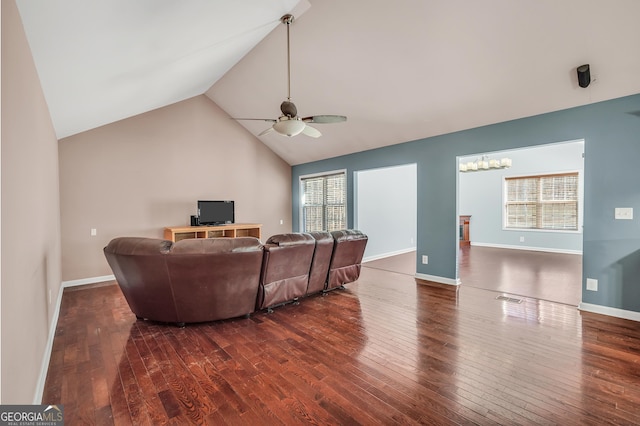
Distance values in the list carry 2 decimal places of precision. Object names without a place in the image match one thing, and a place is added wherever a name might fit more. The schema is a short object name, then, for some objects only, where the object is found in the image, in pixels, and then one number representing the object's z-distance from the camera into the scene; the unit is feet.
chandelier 21.61
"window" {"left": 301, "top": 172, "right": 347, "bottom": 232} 21.77
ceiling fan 10.52
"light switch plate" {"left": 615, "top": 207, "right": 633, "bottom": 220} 10.32
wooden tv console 17.53
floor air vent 12.37
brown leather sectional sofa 9.05
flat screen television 18.84
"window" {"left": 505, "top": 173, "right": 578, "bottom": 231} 23.86
